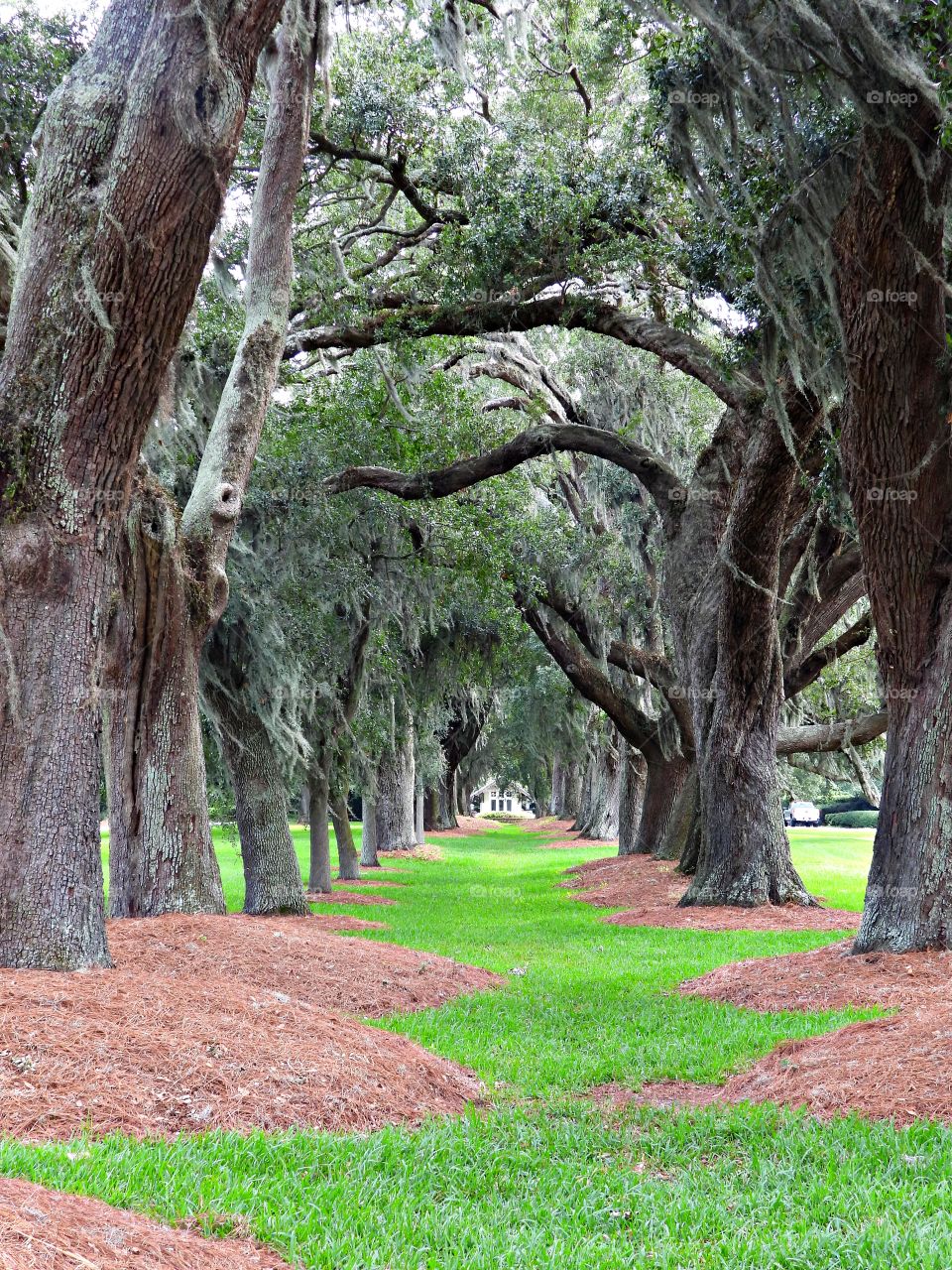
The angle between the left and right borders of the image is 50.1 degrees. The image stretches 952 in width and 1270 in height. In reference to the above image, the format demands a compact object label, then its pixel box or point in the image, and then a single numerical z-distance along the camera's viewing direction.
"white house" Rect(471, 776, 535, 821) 92.38
